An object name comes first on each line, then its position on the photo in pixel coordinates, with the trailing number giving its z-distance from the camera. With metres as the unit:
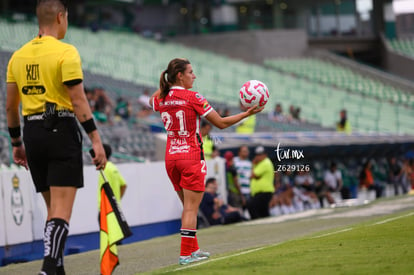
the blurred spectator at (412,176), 30.05
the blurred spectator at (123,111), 26.55
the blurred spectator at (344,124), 33.69
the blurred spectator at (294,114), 36.34
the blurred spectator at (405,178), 29.97
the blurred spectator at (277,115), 34.22
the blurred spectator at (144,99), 29.13
